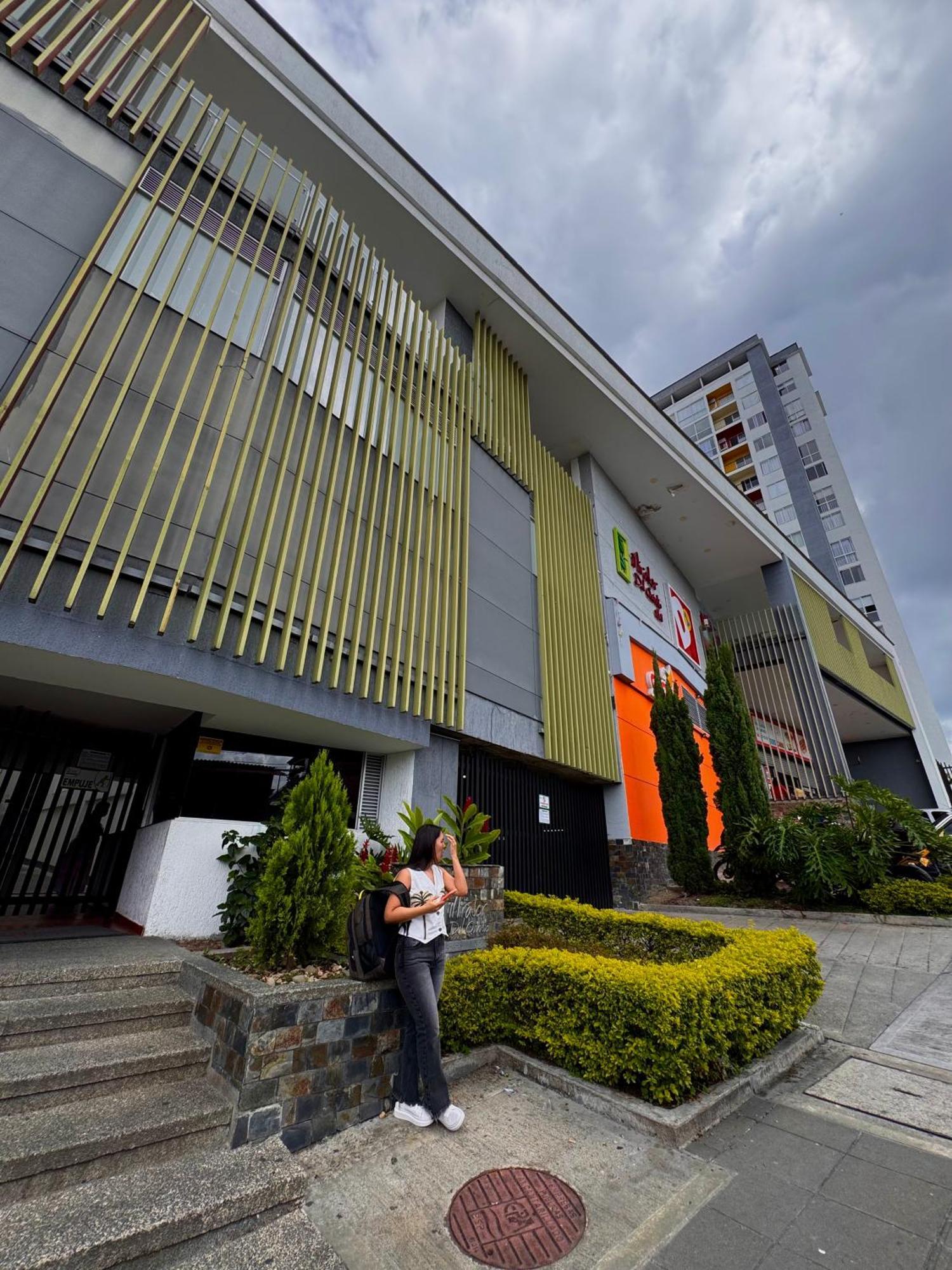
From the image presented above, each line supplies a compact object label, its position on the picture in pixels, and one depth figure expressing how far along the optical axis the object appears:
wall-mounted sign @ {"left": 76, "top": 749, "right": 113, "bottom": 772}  7.00
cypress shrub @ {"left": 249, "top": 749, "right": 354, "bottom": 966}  3.77
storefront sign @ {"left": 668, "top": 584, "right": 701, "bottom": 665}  18.48
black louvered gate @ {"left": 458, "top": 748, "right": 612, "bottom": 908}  8.72
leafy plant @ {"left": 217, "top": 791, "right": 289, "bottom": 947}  5.30
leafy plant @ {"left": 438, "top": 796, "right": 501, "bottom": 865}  5.76
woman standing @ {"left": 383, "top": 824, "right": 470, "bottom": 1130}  3.29
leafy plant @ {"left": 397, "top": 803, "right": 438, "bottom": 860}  5.37
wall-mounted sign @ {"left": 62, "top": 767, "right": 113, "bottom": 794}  6.87
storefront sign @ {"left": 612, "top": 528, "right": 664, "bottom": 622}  15.70
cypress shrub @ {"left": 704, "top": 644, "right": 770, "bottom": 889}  10.66
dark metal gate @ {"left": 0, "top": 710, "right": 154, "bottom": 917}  6.45
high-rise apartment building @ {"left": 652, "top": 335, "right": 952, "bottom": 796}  32.81
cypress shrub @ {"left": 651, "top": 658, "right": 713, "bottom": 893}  11.19
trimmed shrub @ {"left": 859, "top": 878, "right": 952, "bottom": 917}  8.14
